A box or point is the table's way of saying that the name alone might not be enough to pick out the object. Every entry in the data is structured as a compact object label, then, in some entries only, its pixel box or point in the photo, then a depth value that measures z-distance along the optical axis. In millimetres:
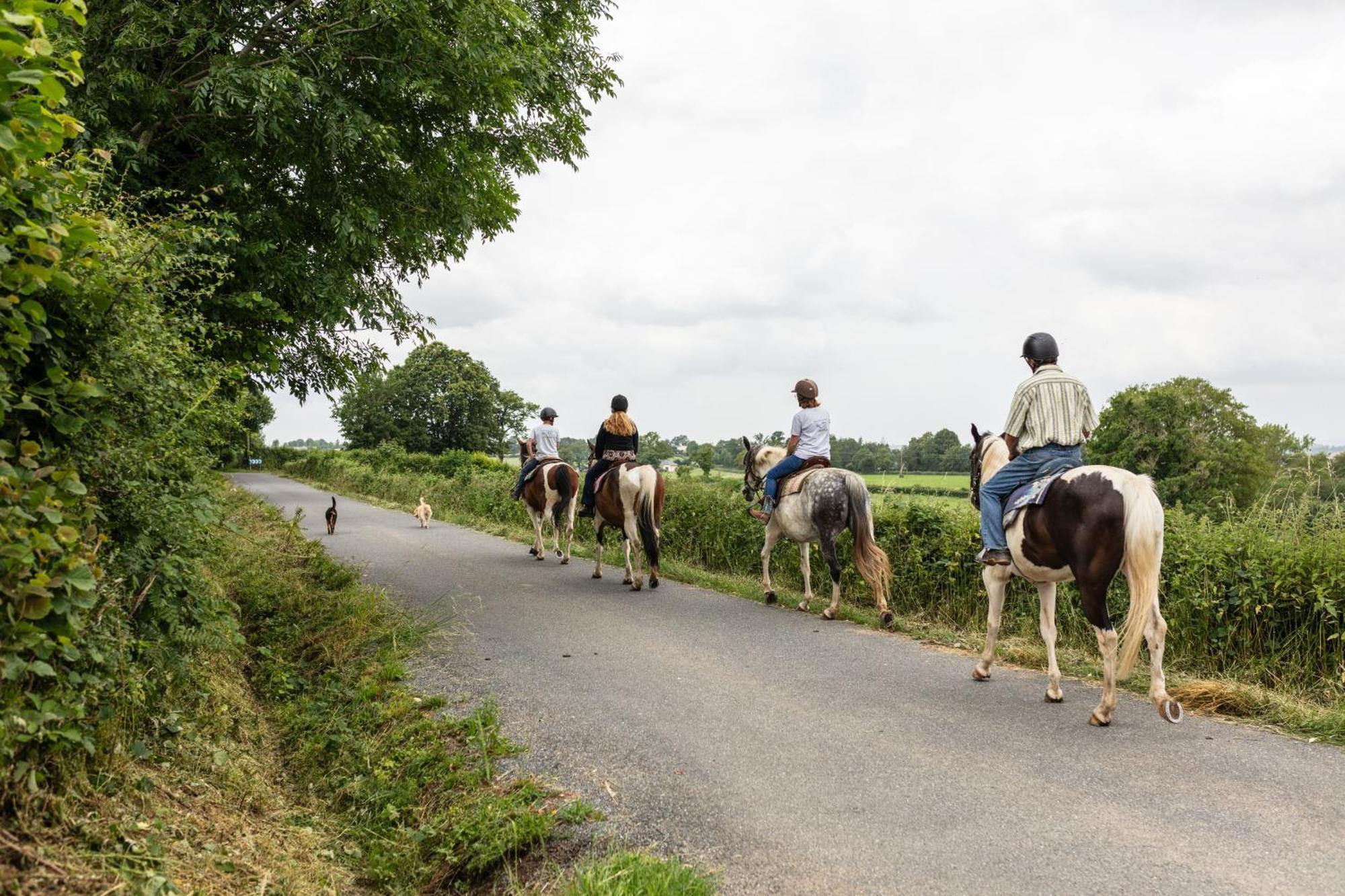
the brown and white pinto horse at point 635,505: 10648
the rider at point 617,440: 11352
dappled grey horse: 8836
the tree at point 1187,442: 40781
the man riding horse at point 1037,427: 5773
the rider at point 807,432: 9625
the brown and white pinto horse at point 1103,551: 4980
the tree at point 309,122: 6707
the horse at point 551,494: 13656
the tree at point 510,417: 66500
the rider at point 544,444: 14250
